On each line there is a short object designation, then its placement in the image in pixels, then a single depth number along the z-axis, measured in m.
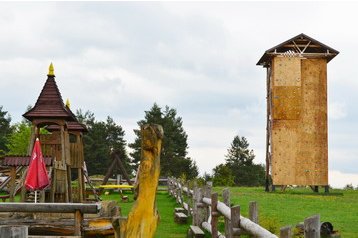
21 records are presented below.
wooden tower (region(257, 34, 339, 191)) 33.41
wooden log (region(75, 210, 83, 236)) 10.87
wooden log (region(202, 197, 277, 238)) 7.28
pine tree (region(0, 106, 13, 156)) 74.57
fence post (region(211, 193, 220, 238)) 12.37
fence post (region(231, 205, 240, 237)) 9.05
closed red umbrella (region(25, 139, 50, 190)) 15.21
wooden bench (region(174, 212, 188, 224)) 17.66
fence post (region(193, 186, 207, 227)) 15.66
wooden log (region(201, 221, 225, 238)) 14.34
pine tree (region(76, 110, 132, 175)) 67.69
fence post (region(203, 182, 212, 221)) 14.96
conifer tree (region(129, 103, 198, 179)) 65.31
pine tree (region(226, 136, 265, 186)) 70.62
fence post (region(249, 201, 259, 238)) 8.25
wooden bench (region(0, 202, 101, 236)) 10.45
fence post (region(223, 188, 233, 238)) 10.76
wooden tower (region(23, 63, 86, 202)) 17.33
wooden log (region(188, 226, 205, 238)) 13.09
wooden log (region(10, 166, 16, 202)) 16.81
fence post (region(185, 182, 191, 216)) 19.70
